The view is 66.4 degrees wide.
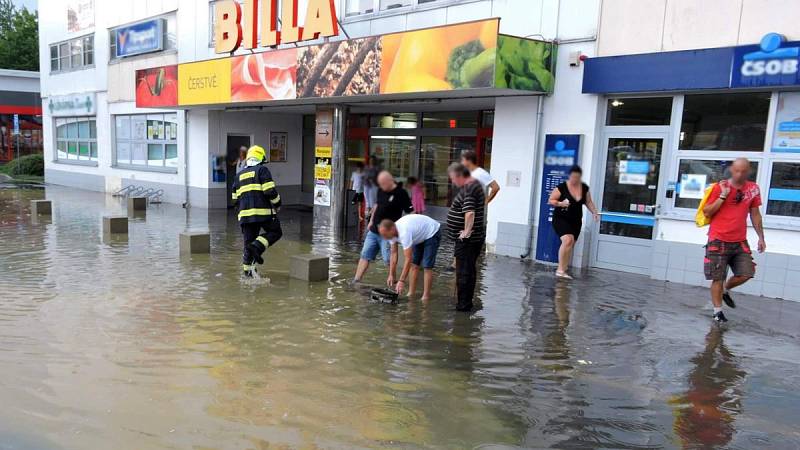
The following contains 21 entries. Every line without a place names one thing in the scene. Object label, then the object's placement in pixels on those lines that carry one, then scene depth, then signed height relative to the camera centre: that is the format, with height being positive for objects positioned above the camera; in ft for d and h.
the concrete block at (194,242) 32.04 -4.96
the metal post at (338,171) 43.27 -1.18
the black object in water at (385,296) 22.86 -5.17
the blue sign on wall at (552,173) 31.27 -0.44
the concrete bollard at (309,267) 26.27 -4.92
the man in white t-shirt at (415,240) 22.20 -3.04
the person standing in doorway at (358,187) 45.01 -2.33
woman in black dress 27.61 -1.81
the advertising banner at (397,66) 28.86 +5.01
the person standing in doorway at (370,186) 41.35 -2.05
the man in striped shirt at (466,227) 21.70 -2.39
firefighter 25.85 -2.16
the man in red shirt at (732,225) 21.15 -1.80
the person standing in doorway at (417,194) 32.14 -1.93
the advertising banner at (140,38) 58.65 +10.71
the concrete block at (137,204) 51.16 -4.90
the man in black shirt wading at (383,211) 25.77 -2.27
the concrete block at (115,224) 36.99 -4.90
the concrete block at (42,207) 45.65 -5.00
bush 96.78 -4.12
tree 146.20 +23.31
